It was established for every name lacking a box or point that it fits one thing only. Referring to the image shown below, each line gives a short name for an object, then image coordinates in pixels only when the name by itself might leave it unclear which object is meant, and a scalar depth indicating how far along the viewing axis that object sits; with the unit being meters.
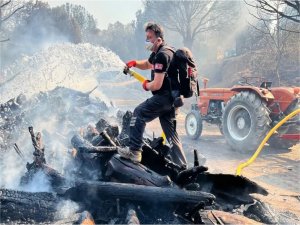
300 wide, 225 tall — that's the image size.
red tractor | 9.08
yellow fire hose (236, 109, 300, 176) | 7.82
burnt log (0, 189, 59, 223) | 4.10
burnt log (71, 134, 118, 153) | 4.79
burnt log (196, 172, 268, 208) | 4.82
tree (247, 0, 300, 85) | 20.94
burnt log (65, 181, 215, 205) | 4.18
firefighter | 4.81
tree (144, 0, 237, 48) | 40.25
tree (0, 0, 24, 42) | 22.79
